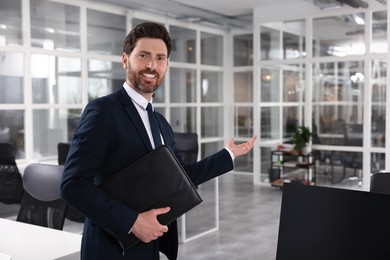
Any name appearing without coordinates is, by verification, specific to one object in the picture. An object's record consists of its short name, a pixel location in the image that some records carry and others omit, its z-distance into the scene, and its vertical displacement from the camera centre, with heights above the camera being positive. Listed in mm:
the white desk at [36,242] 2000 -631
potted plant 7660 -473
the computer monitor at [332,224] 1297 -344
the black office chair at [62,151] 5441 -481
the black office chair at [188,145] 5945 -457
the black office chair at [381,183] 2359 -387
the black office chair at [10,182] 5175 -808
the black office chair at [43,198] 2941 -577
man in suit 1599 -148
